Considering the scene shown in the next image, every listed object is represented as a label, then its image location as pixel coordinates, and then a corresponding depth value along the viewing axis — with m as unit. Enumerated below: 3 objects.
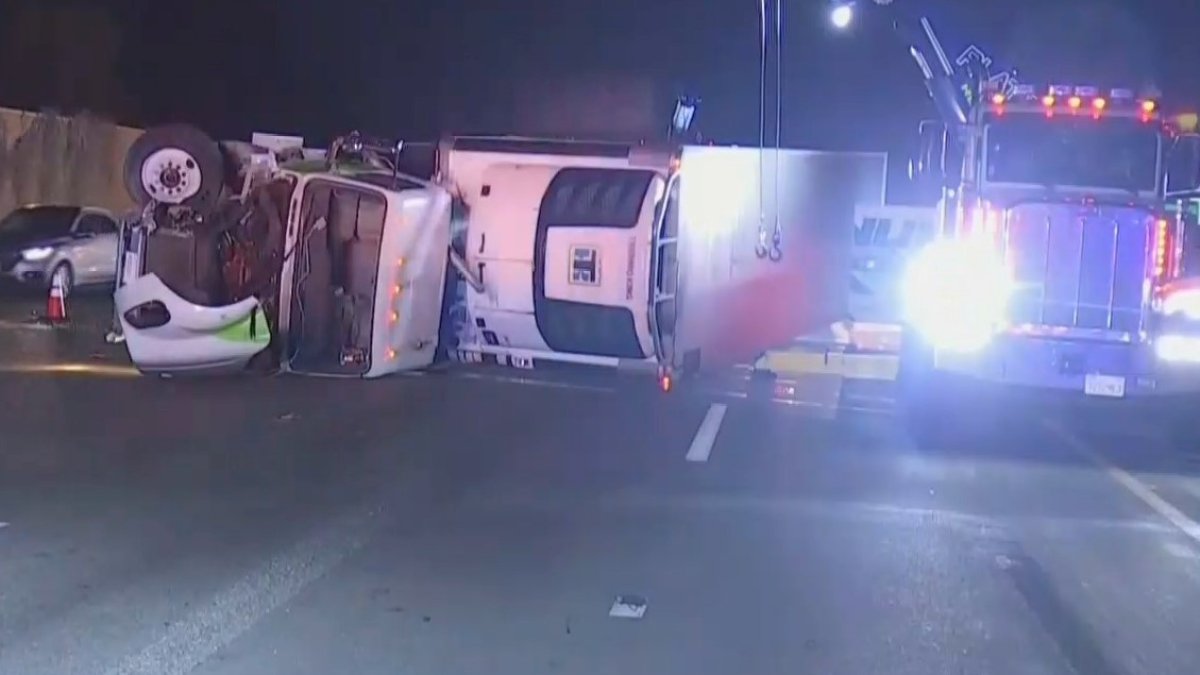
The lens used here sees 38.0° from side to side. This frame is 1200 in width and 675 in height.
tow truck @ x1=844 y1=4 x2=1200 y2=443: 14.96
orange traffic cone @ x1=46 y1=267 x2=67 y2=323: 22.42
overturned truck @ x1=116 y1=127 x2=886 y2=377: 16.48
